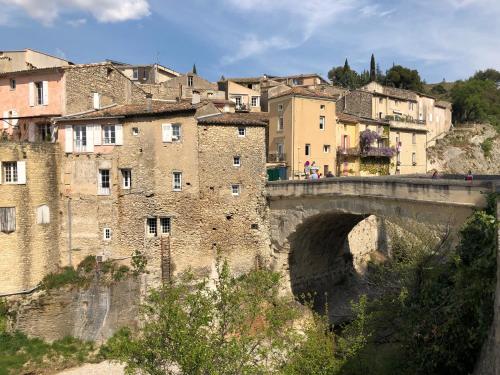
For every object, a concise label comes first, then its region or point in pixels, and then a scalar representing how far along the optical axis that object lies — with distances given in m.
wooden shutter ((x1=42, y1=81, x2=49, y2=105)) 28.03
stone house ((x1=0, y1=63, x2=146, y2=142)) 27.80
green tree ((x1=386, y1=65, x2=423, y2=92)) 86.38
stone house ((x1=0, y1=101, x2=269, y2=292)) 25.77
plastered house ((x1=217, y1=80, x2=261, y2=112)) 48.91
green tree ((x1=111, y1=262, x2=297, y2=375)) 13.27
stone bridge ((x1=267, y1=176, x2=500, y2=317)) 18.23
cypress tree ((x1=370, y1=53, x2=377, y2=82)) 86.56
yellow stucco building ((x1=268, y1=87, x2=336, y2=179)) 36.16
